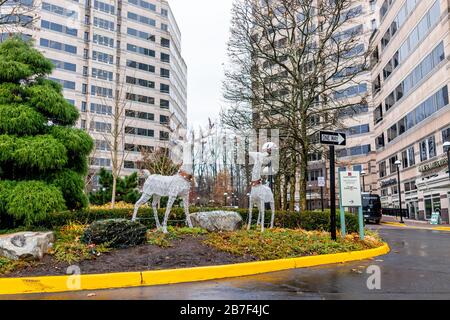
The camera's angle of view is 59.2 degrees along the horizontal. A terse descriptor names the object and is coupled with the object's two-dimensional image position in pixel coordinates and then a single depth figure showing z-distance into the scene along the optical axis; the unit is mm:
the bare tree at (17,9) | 12394
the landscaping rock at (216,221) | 12062
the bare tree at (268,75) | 19406
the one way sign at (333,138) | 10930
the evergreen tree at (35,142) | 9594
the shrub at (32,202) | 9398
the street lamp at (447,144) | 23031
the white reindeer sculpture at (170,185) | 11047
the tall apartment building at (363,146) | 60766
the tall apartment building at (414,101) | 30734
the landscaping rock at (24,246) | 7804
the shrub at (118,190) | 23628
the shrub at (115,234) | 8789
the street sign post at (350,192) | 12156
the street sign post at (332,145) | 10930
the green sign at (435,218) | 29578
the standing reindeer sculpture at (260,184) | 12492
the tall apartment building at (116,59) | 63500
